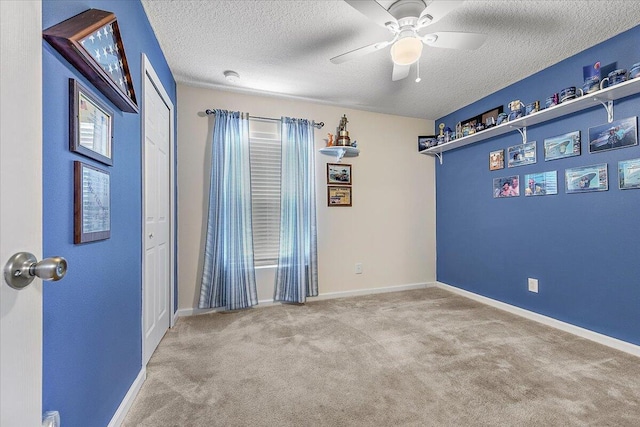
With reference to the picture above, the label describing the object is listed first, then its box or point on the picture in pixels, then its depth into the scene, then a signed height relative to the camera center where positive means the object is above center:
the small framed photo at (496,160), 3.17 +0.63
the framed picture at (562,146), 2.48 +0.62
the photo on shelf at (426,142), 3.97 +1.06
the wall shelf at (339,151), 3.27 +0.78
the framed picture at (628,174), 2.10 +0.30
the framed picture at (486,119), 3.14 +1.16
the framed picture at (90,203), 1.09 +0.06
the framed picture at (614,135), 2.12 +0.62
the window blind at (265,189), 3.27 +0.32
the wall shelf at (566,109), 2.04 +0.91
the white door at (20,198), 0.49 +0.04
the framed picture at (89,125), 1.05 +0.39
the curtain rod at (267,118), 3.06 +1.15
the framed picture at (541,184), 2.65 +0.29
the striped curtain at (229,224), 3.01 -0.09
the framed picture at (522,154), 2.83 +0.63
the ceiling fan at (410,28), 1.57 +1.17
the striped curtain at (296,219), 3.30 -0.04
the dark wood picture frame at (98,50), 0.94 +0.66
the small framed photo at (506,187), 3.00 +0.30
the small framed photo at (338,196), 3.64 +0.25
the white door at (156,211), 1.96 +0.04
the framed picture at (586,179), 2.29 +0.30
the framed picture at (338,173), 3.63 +0.55
